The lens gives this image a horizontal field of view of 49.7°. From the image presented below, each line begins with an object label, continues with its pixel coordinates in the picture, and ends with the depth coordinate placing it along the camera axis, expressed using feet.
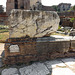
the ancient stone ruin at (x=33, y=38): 7.01
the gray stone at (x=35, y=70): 6.20
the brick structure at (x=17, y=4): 46.30
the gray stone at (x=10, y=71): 6.22
